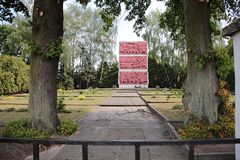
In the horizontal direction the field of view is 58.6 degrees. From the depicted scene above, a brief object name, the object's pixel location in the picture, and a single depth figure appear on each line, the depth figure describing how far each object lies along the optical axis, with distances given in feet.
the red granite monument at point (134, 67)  108.44
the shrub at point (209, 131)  17.93
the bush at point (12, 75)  68.49
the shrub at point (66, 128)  20.51
